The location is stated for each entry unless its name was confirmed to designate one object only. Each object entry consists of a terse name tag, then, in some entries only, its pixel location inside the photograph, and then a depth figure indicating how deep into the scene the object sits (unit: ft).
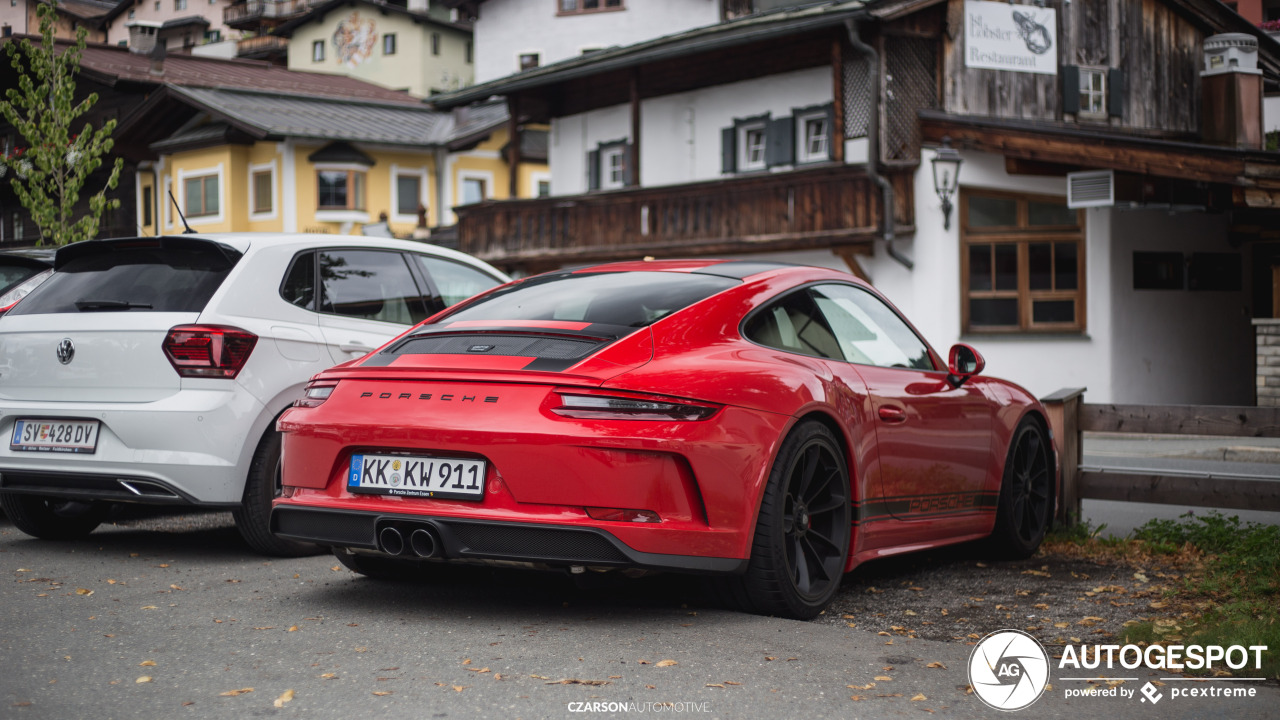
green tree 48.85
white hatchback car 20.35
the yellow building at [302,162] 131.95
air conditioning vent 62.23
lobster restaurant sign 71.61
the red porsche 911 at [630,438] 15.19
